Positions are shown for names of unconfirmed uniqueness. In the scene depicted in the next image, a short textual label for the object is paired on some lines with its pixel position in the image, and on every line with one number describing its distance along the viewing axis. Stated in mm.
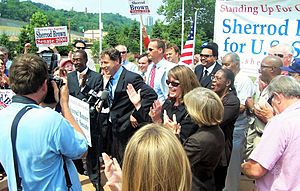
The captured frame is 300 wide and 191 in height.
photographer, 2160
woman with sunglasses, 3488
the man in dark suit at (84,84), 4953
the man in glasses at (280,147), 2316
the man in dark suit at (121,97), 4516
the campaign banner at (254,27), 5426
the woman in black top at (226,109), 3643
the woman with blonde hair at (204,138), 2705
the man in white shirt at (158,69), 5395
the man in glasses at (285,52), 4977
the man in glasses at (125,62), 7195
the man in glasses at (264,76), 3982
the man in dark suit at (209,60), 5355
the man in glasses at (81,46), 7015
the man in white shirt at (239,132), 4457
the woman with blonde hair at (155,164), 1430
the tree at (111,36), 45044
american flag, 8145
